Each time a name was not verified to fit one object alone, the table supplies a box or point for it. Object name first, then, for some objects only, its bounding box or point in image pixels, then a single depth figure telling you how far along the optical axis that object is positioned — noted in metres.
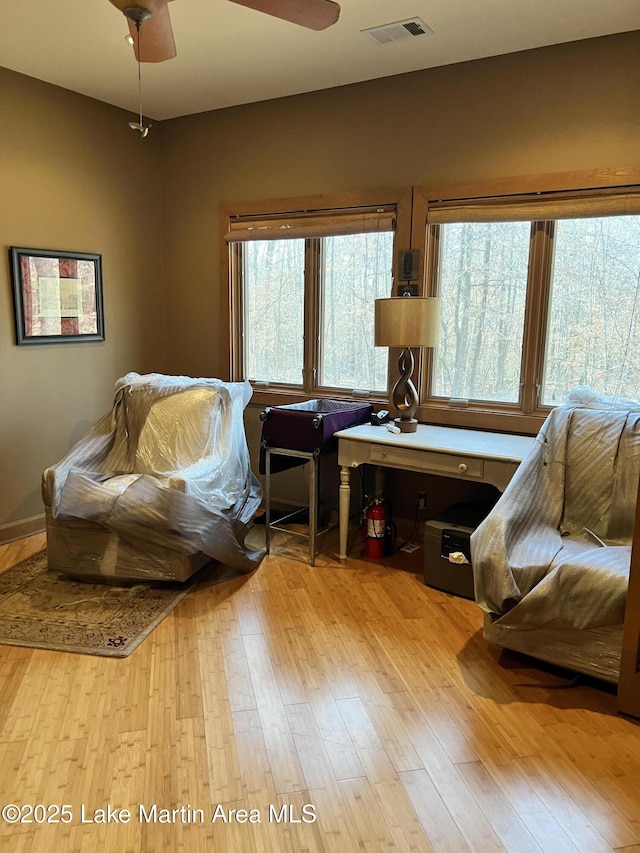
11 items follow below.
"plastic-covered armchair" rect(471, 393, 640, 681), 2.34
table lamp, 3.38
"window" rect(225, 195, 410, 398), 3.91
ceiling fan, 2.12
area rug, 2.71
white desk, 3.05
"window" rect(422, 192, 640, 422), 3.18
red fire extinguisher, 3.66
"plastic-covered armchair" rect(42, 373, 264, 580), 3.12
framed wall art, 3.77
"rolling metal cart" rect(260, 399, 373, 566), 3.44
